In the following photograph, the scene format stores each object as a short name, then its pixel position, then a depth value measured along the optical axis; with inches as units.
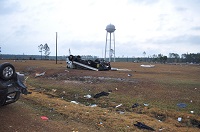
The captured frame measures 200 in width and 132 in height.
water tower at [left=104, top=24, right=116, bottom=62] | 3260.3
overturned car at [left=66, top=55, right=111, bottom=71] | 1049.5
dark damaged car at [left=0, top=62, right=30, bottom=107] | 258.3
